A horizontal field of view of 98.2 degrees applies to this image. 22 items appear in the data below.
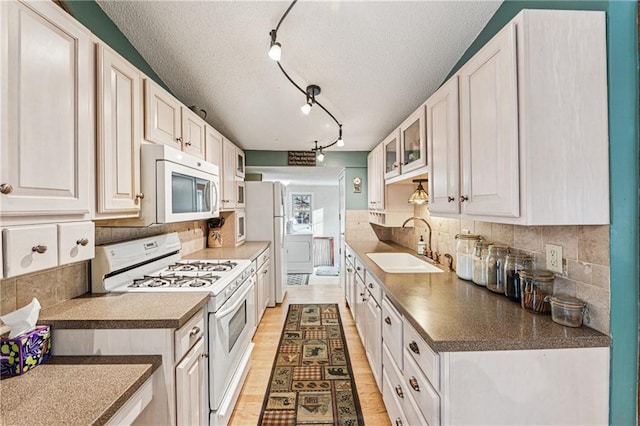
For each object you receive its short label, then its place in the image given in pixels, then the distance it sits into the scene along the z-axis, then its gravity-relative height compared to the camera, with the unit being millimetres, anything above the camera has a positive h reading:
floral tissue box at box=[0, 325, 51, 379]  969 -511
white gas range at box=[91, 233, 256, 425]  1589 -442
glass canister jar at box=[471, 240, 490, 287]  1644 -306
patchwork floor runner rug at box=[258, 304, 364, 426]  1857 -1358
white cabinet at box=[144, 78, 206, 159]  1630 +626
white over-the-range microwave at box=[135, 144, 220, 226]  1556 +164
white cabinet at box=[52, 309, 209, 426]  1185 -597
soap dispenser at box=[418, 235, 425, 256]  2680 -344
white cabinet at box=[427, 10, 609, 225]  1037 +357
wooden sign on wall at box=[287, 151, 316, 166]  4241 +826
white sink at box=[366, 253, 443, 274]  2207 -459
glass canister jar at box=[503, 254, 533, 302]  1370 -299
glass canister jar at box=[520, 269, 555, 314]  1224 -356
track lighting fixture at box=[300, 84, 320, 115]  2420 +1081
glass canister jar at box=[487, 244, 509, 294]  1496 -302
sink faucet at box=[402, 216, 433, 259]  2598 -347
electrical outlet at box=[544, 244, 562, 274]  1225 -208
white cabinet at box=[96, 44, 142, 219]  1244 +380
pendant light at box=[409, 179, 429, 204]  2446 +139
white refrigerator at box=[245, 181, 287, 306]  3934 -113
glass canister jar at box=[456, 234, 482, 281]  1791 -284
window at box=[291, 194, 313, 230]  7566 +79
